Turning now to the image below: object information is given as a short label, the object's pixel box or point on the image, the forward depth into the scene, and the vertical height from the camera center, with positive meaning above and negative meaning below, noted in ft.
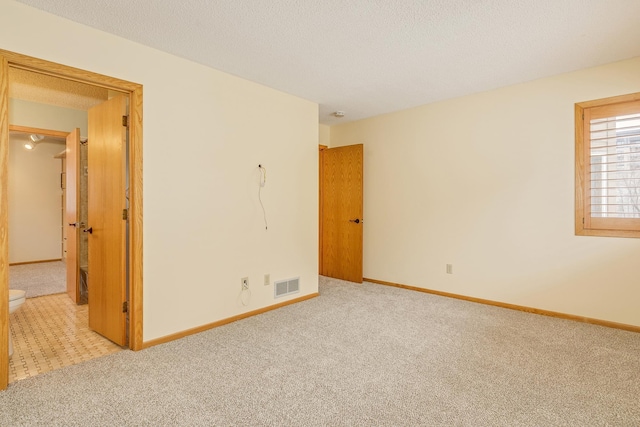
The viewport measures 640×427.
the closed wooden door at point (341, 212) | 15.88 -0.04
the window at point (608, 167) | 9.93 +1.37
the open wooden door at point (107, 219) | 8.86 -0.21
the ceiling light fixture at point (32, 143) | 19.48 +4.20
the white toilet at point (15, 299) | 8.59 -2.31
